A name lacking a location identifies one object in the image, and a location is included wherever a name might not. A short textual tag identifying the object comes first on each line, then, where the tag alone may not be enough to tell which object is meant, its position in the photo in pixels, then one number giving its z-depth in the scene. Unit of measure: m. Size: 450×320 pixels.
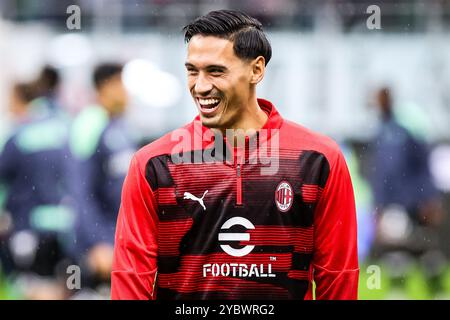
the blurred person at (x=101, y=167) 15.88
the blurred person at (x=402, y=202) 19.61
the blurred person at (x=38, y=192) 16.20
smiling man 9.13
